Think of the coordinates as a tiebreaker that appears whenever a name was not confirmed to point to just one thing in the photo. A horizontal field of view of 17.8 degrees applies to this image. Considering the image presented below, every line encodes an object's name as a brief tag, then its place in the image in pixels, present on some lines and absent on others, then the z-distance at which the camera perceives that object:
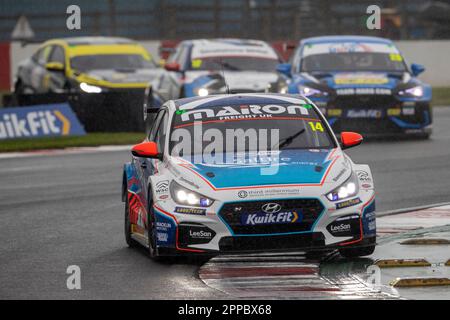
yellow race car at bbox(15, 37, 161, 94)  26.17
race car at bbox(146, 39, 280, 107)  23.45
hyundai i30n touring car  10.34
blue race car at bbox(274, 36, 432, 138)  21.77
